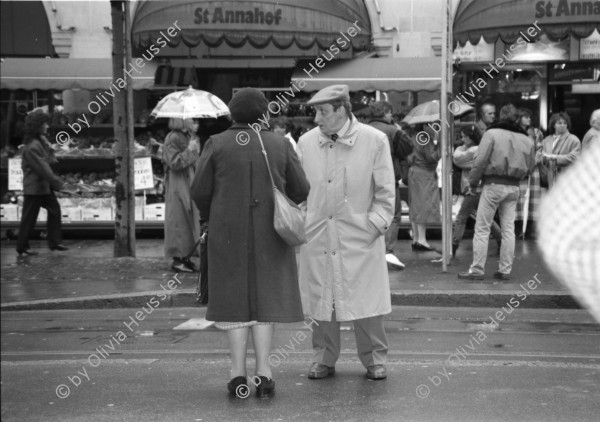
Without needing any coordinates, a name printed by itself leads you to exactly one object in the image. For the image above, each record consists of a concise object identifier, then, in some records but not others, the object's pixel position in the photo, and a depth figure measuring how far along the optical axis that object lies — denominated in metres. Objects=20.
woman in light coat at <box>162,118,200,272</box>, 11.40
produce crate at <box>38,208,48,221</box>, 15.49
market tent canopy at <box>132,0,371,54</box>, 16.03
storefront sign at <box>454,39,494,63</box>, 16.44
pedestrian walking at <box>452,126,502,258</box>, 12.40
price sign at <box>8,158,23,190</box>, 15.38
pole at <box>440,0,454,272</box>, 10.93
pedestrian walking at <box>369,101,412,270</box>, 11.15
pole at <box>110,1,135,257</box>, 12.34
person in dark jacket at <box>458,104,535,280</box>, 10.16
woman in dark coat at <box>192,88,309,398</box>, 5.83
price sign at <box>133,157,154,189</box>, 15.23
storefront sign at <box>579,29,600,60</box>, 16.19
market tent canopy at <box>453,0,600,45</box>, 15.36
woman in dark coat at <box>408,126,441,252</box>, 13.06
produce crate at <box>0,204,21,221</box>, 15.66
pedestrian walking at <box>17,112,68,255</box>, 13.06
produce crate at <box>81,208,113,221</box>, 15.70
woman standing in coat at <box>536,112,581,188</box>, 13.66
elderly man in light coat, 6.23
